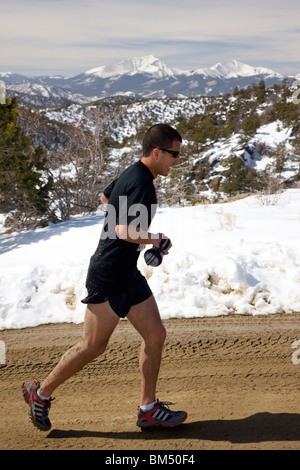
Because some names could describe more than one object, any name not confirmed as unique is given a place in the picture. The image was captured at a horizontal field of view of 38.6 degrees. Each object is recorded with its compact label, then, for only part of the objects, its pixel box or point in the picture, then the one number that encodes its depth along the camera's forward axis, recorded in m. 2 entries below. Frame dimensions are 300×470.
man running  2.56
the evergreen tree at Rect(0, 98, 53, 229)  12.66
